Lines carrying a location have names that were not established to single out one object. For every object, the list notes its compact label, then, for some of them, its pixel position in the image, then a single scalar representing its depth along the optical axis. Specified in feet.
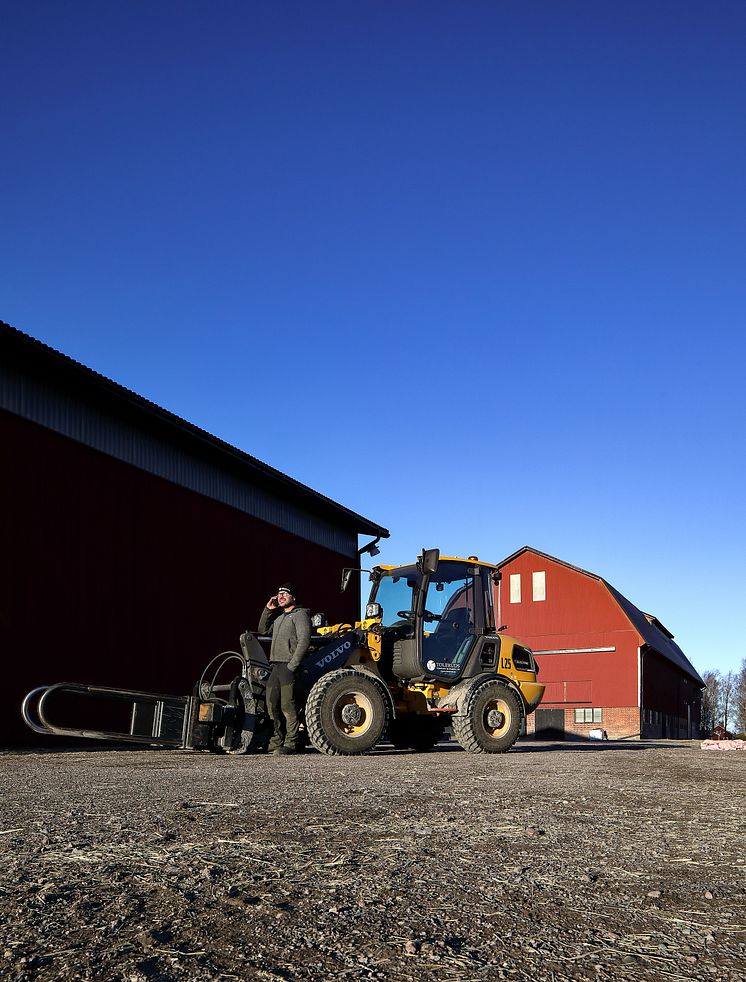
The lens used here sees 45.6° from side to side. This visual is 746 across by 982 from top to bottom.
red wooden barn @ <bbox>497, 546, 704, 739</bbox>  127.95
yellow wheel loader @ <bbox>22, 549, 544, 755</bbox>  34.09
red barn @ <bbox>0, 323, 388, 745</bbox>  48.49
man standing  34.27
